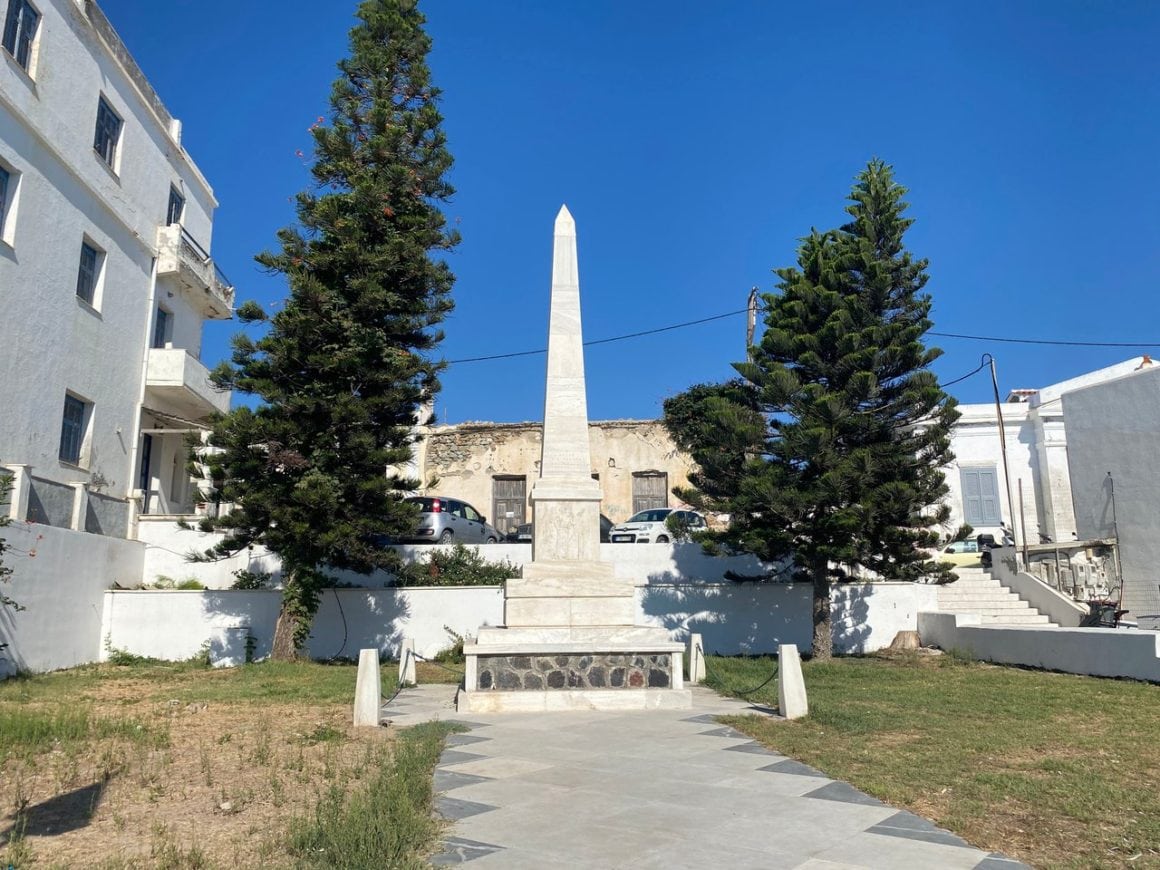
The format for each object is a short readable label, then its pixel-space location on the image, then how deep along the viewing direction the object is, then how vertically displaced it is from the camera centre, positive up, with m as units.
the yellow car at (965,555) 23.45 +1.29
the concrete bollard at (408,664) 11.91 -0.91
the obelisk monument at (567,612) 9.84 -0.16
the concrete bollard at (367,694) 8.41 -0.93
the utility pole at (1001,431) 23.92 +4.77
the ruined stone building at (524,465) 29.05 +4.52
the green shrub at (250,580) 16.52 +0.34
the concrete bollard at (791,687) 9.05 -0.93
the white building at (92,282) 14.81 +6.47
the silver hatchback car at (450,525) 19.78 +1.75
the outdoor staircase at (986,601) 17.73 -0.01
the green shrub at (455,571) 17.14 +0.55
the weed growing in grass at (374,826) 4.20 -1.22
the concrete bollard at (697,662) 12.45 -0.92
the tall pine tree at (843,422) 15.01 +3.20
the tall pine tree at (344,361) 14.07 +3.99
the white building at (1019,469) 26.25 +4.08
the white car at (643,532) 21.34 +1.67
